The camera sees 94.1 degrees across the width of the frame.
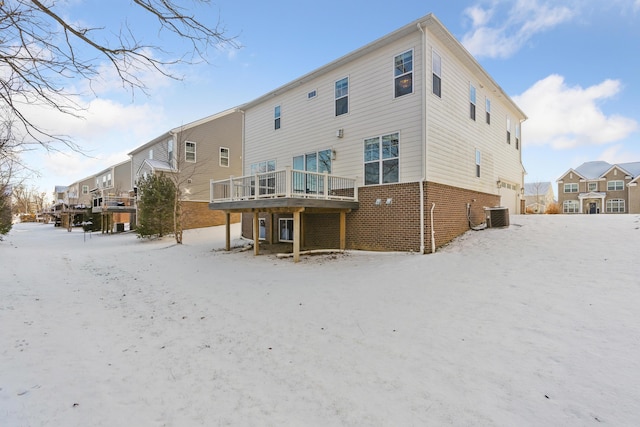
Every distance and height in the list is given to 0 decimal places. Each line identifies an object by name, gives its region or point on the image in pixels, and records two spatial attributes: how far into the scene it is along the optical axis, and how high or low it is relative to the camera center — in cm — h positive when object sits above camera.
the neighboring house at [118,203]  2459 +75
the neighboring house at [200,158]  2228 +428
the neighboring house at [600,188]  3450 +263
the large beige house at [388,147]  975 +250
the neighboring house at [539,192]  5273 +334
